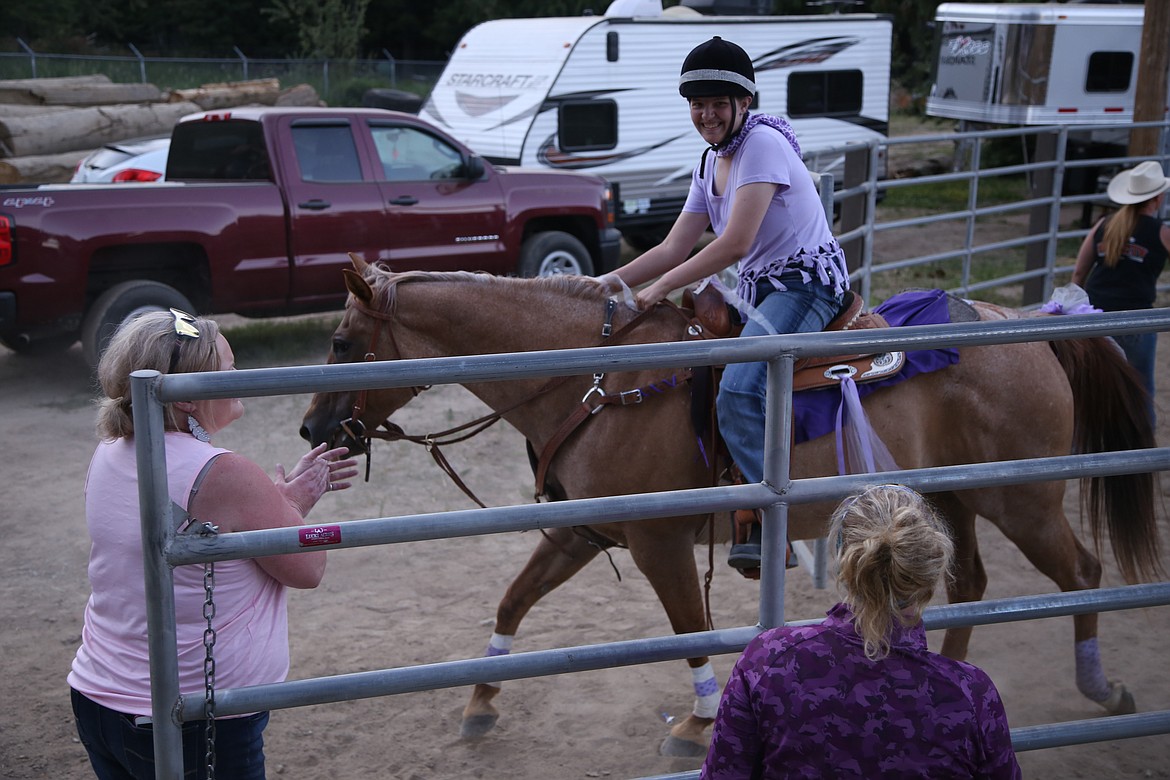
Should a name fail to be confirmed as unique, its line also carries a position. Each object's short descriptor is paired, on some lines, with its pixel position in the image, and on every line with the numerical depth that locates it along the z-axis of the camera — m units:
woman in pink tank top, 2.27
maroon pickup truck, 7.71
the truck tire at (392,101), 18.61
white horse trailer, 16.50
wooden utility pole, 10.95
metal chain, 2.15
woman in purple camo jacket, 1.79
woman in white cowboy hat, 6.21
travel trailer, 12.78
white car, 11.17
